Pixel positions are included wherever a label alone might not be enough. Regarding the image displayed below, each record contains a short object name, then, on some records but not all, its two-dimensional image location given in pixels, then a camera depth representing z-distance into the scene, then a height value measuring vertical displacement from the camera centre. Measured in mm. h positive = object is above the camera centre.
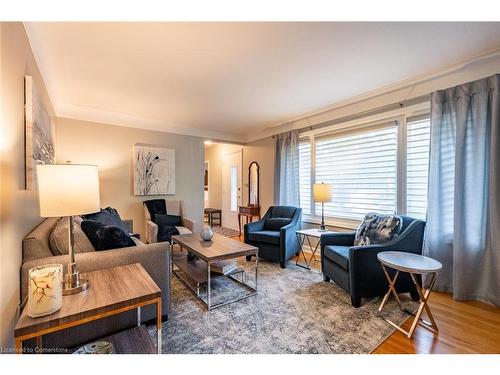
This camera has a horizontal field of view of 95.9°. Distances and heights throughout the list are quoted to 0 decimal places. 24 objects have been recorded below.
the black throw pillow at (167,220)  3928 -634
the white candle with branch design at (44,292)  947 -466
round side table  1681 -625
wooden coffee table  2139 -691
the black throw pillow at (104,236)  1707 -399
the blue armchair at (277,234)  3170 -743
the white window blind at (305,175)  4070 +165
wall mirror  5172 -2
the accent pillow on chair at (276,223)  3592 -626
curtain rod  2693 +1006
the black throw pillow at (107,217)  2449 -389
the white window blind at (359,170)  3021 +212
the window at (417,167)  2688 +214
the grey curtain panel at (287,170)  4113 +263
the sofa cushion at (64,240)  1582 -414
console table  5004 -623
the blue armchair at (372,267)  2109 -794
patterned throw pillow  2328 -487
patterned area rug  1593 -1148
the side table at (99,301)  907 -560
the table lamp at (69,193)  1119 -47
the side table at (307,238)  2994 -895
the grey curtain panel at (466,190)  2117 -53
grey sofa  1422 -581
